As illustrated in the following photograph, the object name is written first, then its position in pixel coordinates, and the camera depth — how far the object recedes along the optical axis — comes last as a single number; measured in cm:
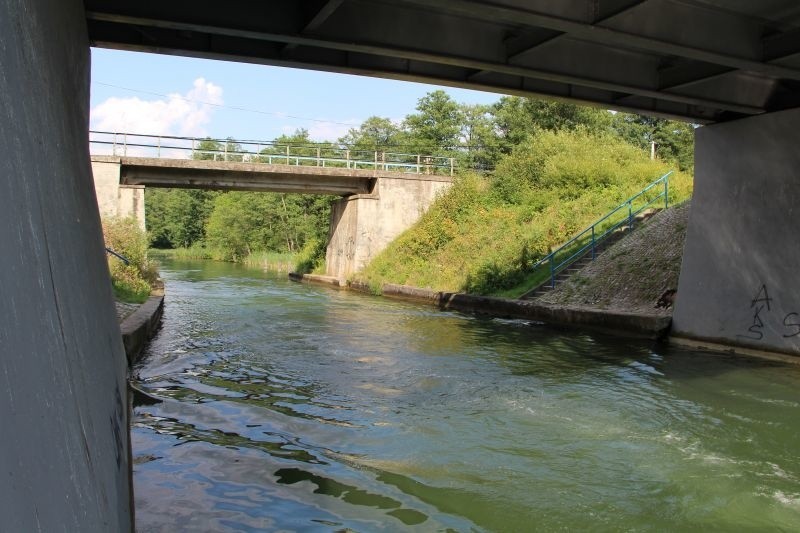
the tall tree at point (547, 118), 4978
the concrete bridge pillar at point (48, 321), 198
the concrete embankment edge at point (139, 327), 1107
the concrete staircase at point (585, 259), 2141
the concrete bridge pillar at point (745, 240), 1252
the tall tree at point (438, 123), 6981
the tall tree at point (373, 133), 8131
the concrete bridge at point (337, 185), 3177
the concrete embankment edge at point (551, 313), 1558
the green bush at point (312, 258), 4362
